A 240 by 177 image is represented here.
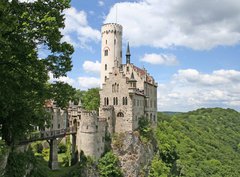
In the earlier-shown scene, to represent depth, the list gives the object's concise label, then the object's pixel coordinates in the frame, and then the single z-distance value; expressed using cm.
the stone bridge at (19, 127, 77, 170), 4318
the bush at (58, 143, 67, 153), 5883
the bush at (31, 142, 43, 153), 5504
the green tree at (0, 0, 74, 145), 2080
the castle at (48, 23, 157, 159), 4934
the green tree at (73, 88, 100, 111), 6869
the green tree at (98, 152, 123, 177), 4866
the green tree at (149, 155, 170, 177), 5746
